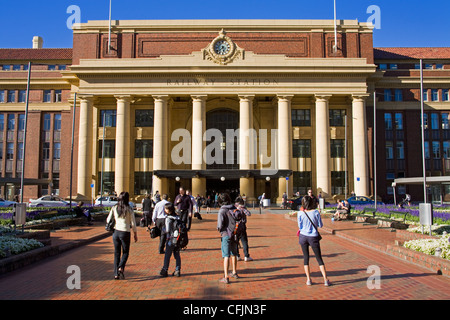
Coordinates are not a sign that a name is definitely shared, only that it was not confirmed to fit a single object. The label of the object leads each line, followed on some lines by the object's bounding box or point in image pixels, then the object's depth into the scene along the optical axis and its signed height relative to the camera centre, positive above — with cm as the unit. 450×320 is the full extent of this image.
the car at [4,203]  3519 -205
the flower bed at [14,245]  990 -180
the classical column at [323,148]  4434 +368
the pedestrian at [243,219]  1001 -108
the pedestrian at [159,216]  991 -95
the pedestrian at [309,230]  782 -103
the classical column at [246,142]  4381 +436
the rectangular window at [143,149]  4834 +391
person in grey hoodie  834 -110
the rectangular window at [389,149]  5134 +407
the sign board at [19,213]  1312 -112
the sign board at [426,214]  1261 -113
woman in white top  849 -106
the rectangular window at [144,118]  4897 +788
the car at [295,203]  3629 -221
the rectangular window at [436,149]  5206 +412
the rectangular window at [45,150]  5475 +429
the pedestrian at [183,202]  1328 -77
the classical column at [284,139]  4416 +469
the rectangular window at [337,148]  4859 +399
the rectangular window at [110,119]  4922 +781
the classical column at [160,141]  4423 +452
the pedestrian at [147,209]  1748 -134
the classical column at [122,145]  4454 +405
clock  4600 +1587
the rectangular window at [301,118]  4922 +789
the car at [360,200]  3611 -199
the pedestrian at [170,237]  859 -125
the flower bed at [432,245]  984 -179
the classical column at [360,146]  4438 +391
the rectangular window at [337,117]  4916 +793
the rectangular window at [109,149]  4875 +394
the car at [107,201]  3872 -212
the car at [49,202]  3781 -214
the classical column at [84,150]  4500 +353
